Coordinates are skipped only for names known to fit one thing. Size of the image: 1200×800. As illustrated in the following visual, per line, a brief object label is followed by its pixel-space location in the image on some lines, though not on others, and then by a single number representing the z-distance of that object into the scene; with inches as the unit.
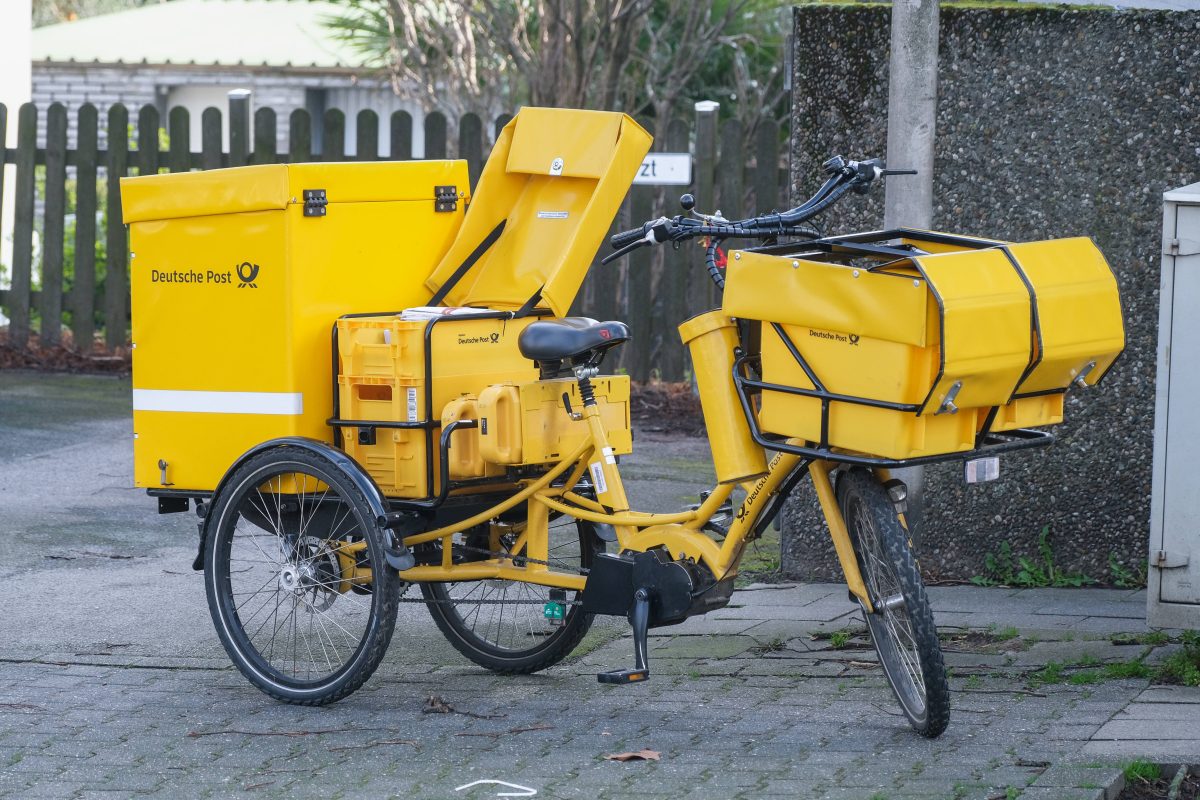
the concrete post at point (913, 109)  422.9
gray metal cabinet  368.1
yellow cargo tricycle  314.4
